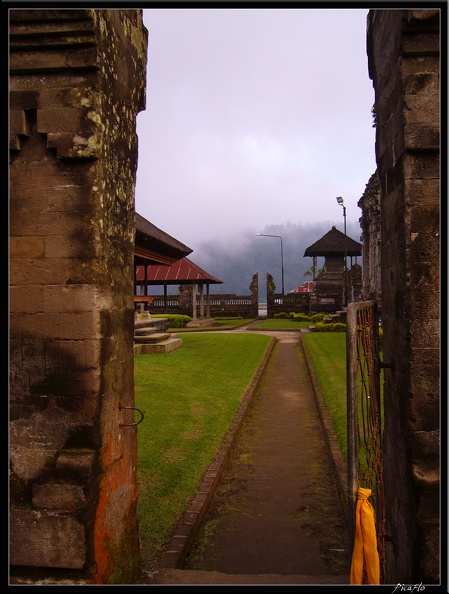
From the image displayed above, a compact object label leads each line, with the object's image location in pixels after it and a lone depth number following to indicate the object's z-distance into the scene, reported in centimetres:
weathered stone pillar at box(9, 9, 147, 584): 346
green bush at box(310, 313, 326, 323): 3187
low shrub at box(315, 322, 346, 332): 2433
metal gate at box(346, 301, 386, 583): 310
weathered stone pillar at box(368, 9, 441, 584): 332
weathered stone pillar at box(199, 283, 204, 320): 3322
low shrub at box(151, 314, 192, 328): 2856
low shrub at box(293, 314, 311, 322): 3444
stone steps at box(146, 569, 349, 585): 379
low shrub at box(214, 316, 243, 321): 3850
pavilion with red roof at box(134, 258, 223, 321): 3133
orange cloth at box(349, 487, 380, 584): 296
